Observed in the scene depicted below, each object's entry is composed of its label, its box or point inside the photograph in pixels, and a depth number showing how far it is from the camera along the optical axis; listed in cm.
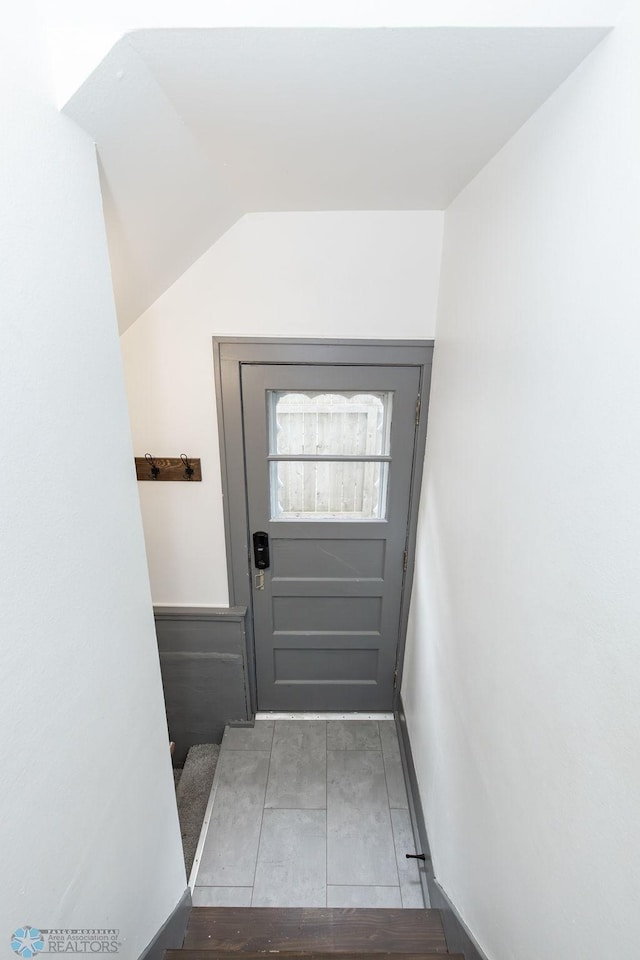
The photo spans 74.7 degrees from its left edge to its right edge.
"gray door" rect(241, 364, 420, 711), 188
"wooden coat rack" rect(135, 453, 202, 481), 190
